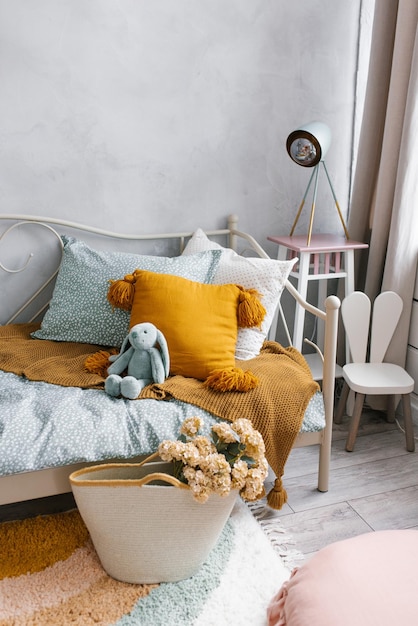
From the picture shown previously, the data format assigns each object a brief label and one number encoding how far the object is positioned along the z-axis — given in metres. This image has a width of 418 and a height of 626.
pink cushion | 1.14
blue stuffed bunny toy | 1.76
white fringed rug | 1.47
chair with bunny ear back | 2.20
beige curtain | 2.21
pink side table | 2.35
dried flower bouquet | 1.44
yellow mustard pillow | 1.86
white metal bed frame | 1.58
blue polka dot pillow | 2.08
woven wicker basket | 1.46
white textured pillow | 2.02
